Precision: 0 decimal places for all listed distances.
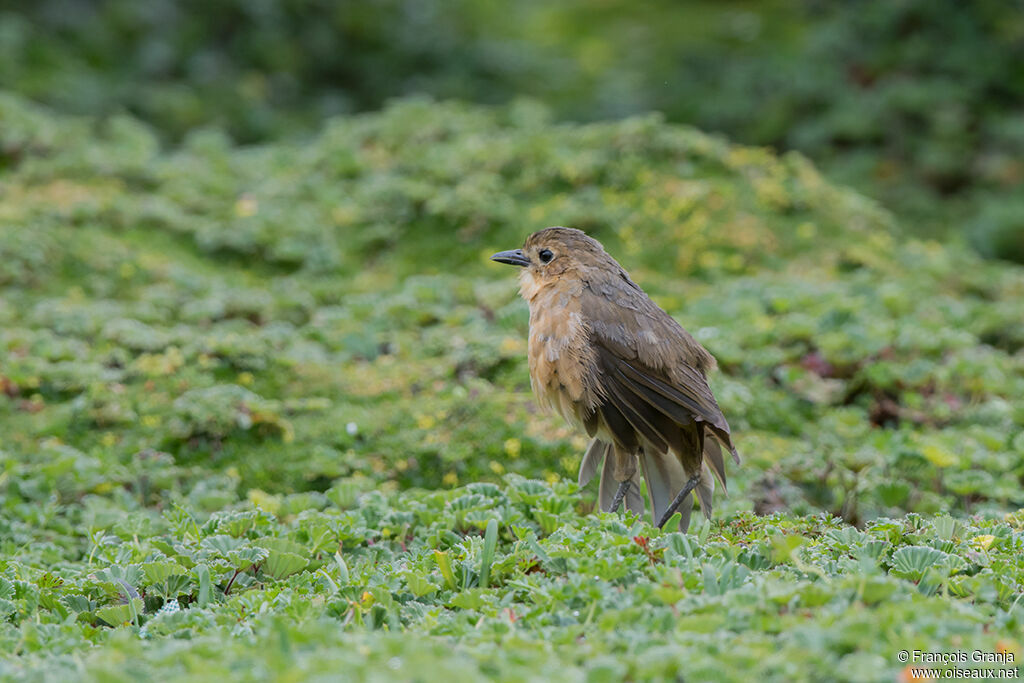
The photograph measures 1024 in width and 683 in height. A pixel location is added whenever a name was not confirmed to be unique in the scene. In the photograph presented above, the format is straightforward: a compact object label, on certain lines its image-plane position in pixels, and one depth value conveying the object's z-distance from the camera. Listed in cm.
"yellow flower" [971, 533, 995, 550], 788
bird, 934
